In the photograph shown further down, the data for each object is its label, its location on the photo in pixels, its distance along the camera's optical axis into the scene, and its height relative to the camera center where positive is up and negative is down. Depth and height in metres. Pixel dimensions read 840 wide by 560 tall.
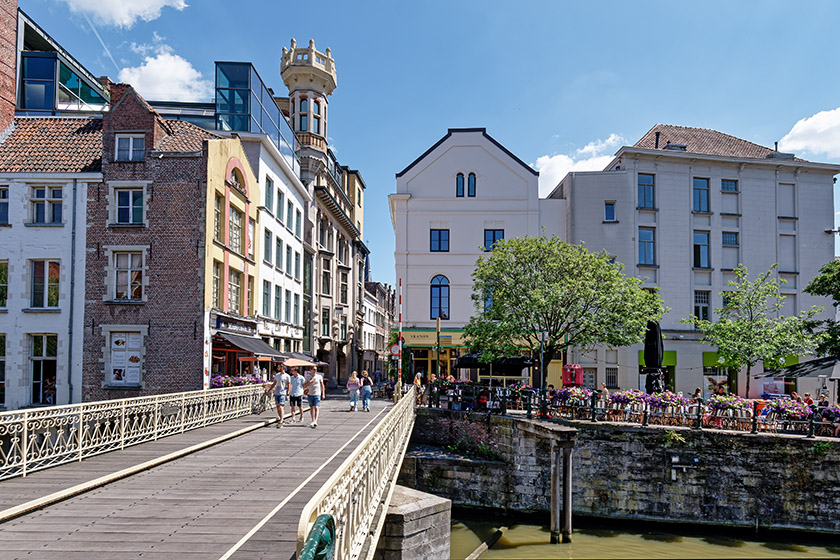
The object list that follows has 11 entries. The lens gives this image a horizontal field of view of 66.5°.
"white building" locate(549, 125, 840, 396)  35.81 +5.34
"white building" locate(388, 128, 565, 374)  36.75 +5.75
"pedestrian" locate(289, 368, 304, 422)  17.58 -2.06
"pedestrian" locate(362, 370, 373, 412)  23.57 -2.96
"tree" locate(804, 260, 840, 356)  24.62 +1.20
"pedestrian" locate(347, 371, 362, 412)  23.62 -2.71
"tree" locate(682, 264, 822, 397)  28.50 -0.57
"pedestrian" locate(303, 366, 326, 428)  17.33 -2.14
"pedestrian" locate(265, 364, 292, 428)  17.30 -2.08
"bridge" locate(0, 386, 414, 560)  6.74 -2.55
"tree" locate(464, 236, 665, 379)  27.67 +0.76
